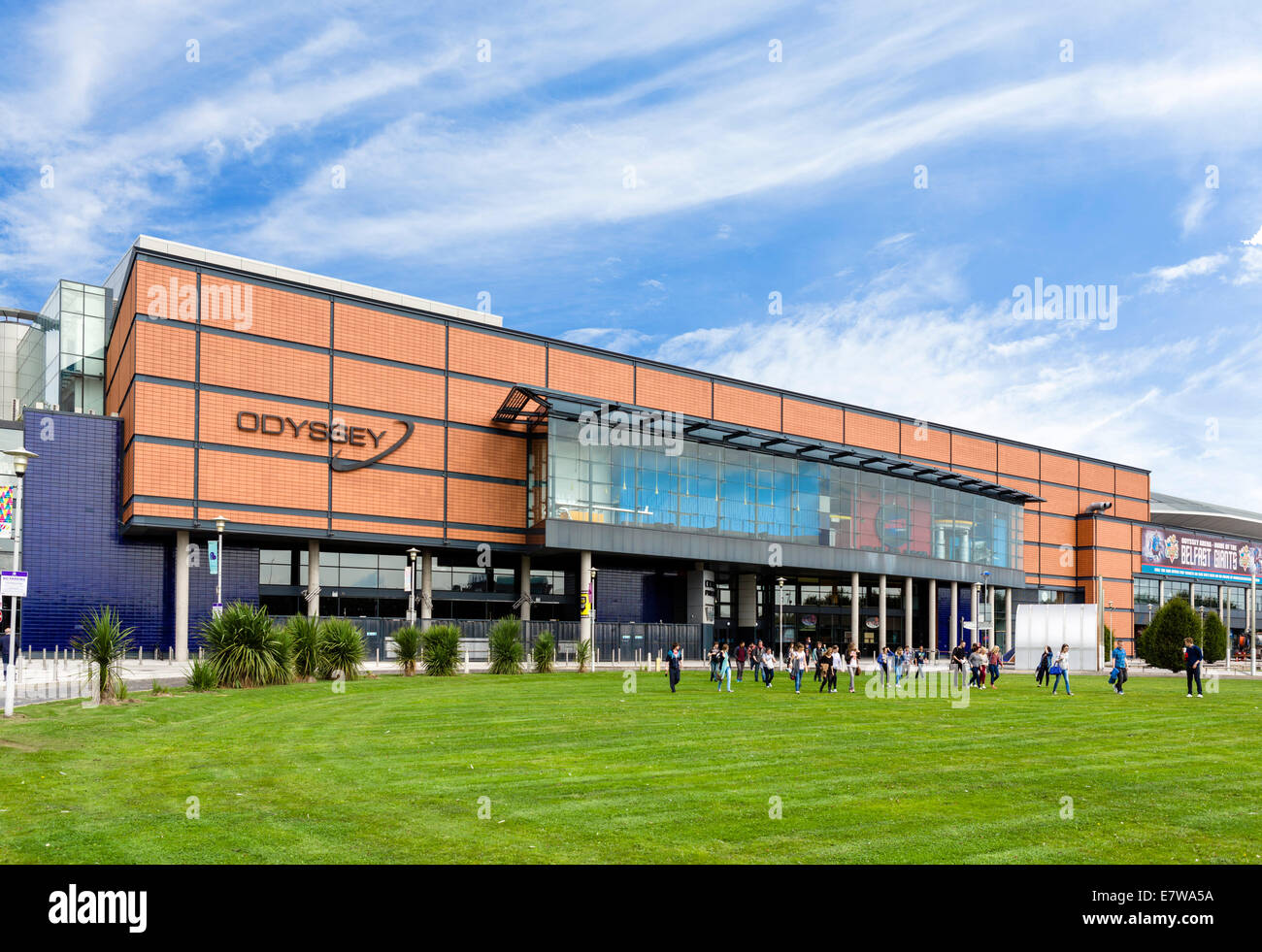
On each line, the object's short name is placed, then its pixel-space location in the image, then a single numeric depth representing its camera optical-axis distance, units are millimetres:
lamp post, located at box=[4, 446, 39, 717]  19141
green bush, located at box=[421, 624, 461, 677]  34656
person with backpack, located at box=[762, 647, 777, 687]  32938
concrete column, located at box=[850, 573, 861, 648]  64625
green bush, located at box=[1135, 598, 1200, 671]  48688
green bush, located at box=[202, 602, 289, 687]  27156
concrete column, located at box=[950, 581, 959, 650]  72438
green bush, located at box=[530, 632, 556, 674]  38906
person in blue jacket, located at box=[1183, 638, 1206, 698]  29578
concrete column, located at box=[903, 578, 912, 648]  67688
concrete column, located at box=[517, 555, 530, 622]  55469
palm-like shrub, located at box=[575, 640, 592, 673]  41625
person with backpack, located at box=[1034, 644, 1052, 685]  35212
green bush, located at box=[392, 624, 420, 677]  34531
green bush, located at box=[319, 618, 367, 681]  30953
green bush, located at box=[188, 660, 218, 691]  26000
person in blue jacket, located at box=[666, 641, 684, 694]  29547
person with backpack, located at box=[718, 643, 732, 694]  30266
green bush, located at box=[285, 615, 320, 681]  29984
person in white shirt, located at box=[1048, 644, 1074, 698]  31750
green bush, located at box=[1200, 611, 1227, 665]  53625
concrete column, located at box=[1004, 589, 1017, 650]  79188
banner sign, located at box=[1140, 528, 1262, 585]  93875
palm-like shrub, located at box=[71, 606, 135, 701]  21469
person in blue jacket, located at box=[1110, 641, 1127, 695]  31266
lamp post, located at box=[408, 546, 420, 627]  37966
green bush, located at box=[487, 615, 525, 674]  36750
